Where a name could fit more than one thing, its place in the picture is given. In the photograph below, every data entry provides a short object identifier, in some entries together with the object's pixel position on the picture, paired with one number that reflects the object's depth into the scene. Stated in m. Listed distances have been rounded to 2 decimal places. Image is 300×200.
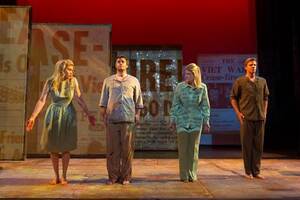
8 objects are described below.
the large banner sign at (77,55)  12.08
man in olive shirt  8.82
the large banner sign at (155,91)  13.32
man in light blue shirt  8.15
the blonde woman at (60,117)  8.02
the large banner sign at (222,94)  14.34
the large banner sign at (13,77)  11.44
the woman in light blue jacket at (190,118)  8.37
